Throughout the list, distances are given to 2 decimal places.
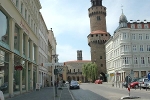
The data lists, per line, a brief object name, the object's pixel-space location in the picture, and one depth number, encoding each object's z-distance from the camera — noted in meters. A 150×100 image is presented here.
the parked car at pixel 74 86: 41.66
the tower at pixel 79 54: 164.79
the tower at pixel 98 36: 98.62
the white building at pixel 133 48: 68.43
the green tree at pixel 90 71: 92.12
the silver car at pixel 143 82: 36.07
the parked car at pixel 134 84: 39.19
